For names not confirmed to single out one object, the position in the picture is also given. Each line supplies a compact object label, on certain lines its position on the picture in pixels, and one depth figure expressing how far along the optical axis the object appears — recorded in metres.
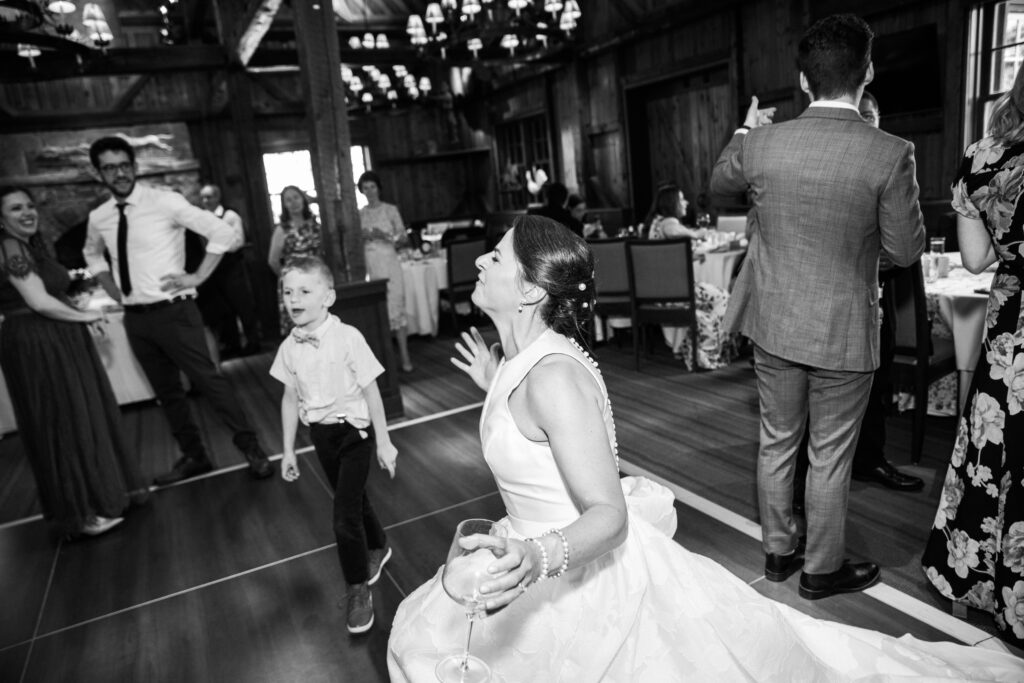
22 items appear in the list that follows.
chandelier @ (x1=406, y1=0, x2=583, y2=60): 7.01
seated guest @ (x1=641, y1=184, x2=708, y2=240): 5.40
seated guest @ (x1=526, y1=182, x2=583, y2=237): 5.43
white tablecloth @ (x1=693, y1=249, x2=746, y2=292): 5.13
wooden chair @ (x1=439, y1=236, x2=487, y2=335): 6.80
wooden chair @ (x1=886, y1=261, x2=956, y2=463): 3.02
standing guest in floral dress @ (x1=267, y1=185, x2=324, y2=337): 5.24
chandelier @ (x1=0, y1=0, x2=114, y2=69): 4.59
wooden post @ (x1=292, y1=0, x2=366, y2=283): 4.30
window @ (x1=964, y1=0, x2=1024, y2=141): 5.56
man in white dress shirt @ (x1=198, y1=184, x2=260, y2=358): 6.56
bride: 1.27
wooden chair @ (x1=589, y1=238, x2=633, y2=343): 5.34
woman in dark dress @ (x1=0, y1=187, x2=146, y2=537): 3.11
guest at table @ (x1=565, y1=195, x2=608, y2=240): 6.73
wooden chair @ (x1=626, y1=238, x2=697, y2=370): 4.87
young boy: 2.33
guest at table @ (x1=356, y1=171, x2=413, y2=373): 5.86
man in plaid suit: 1.92
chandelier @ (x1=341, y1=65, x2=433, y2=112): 10.27
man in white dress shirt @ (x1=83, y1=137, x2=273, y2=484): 3.60
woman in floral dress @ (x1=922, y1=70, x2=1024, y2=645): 1.81
